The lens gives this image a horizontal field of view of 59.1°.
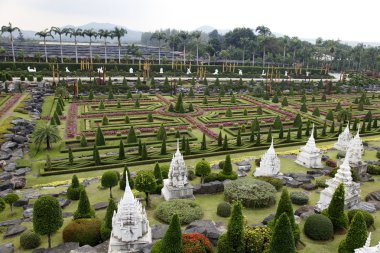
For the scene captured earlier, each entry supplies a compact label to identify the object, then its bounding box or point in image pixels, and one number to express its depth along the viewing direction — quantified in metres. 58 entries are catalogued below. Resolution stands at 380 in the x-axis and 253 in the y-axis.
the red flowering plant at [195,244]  17.47
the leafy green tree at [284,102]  61.16
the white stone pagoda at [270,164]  30.28
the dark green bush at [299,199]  25.80
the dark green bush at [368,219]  22.00
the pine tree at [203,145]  36.91
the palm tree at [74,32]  99.82
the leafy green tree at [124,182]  27.52
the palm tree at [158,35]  111.62
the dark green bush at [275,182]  28.20
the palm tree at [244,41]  123.12
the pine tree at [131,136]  38.88
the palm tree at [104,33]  100.76
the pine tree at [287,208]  19.83
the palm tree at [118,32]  101.01
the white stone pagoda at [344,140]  37.97
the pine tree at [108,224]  20.22
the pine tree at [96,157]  32.28
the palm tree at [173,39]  123.56
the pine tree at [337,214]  21.19
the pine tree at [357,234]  17.48
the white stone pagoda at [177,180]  25.84
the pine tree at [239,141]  38.69
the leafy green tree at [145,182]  24.11
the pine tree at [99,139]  37.46
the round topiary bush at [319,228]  20.61
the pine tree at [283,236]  15.86
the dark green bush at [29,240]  19.77
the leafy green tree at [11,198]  24.10
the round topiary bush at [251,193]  25.08
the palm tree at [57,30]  95.06
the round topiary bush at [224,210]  23.75
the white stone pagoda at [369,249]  14.46
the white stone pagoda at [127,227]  18.80
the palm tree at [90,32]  99.00
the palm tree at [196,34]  113.12
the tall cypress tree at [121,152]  33.66
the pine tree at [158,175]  28.05
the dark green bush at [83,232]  20.02
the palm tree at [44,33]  92.88
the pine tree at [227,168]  29.55
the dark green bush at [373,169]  31.86
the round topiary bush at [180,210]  22.86
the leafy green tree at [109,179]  26.45
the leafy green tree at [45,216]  19.16
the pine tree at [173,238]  16.17
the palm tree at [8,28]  84.04
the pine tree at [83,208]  21.42
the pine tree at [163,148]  35.19
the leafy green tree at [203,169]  29.17
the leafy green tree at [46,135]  35.69
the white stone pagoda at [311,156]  33.66
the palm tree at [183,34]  114.62
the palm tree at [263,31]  135.25
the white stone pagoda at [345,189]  24.47
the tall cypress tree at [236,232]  17.20
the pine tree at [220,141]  37.59
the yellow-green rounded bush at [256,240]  18.27
